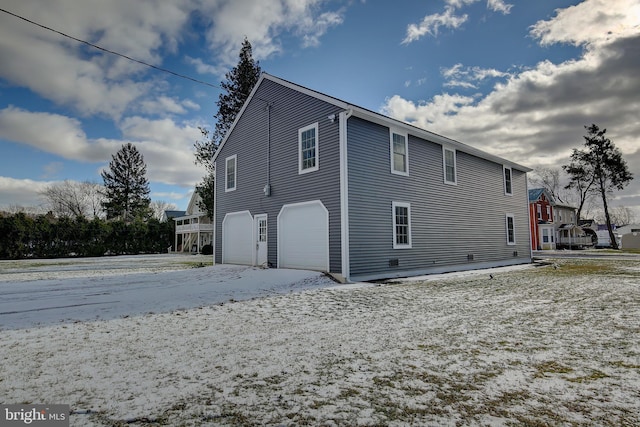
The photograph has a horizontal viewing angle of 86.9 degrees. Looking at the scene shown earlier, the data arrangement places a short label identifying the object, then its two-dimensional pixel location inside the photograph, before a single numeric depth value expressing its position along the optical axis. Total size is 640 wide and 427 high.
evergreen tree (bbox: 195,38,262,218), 25.97
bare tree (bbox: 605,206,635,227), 89.05
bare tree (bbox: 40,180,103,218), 45.94
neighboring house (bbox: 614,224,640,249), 37.78
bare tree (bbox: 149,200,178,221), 58.31
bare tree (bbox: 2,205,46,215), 47.13
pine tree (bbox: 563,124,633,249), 34.31
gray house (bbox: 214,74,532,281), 10.54
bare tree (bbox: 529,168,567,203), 50.56
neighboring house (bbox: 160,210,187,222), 46.47
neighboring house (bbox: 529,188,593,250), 35.59
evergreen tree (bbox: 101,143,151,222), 44.69
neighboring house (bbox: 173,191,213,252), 30.07
